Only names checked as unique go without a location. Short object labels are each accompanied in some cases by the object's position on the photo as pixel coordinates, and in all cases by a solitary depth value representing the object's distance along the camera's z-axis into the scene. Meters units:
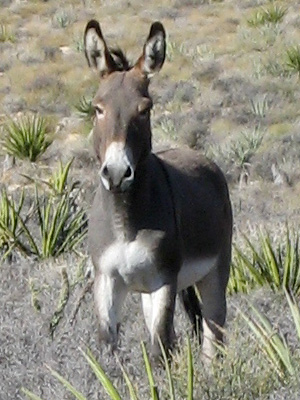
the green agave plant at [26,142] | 25.69
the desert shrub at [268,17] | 45.78
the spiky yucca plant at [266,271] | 12.62
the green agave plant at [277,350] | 8.42
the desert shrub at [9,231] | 15.77
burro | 9.35
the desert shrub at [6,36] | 47.33
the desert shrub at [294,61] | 34.93
